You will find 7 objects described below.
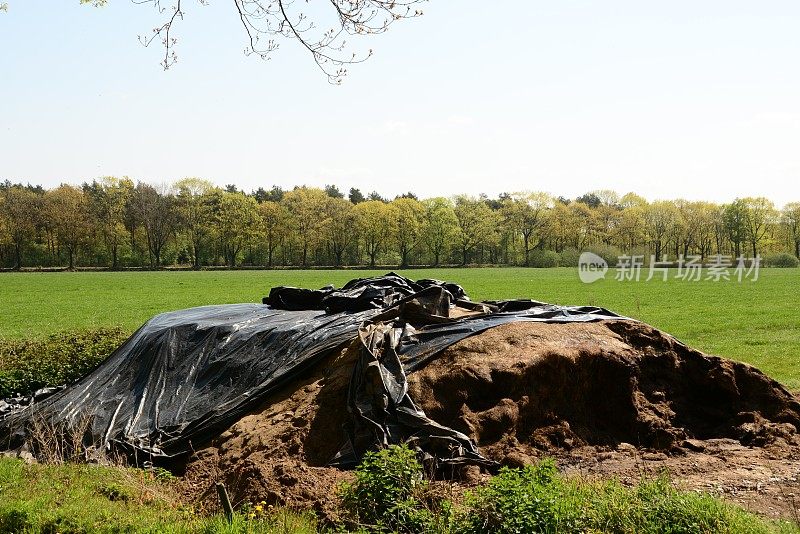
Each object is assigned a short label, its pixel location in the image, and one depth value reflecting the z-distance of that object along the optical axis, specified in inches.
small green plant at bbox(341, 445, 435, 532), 231.9
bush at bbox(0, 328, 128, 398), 498.3
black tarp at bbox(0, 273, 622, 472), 319.3
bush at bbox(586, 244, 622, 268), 3425.2
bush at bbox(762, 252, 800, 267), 3503.9
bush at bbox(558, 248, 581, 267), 3715.6
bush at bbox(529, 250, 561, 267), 3814.0
